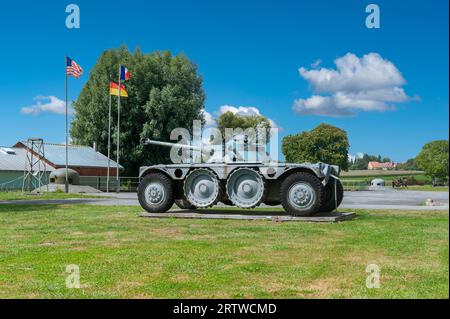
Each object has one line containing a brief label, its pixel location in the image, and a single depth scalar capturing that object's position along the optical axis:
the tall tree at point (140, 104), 50.38
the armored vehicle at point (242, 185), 14.11
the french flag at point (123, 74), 42.09
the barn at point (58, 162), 49.16
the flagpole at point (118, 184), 41.99
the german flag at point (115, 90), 43.56
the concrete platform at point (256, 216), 13.91
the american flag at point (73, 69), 36.25
